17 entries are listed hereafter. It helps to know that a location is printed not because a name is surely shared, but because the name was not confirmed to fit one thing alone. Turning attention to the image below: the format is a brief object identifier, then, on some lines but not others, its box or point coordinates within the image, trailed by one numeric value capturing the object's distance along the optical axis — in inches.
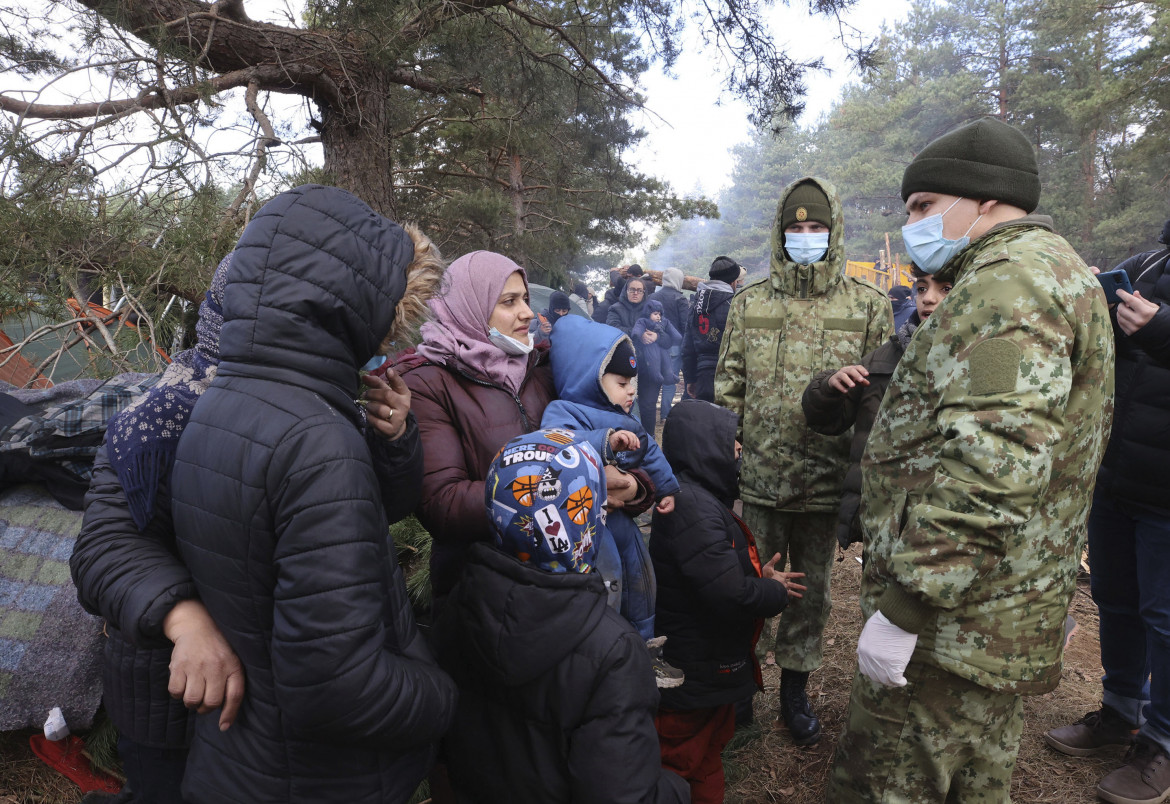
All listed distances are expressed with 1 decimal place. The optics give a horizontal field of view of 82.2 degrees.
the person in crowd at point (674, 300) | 409.1
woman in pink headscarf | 76.5
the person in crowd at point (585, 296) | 504.1
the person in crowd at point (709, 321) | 281.3
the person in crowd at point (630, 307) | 378.9
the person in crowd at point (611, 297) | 431.3
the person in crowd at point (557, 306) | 363.8
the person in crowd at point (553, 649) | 58.4
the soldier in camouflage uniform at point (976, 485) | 62.3
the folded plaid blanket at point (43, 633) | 87.4
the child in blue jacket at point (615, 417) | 87.0
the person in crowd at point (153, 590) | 54.3
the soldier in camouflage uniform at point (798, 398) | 118.3
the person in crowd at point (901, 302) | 324.0
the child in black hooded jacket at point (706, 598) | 91.2
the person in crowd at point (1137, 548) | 97.5
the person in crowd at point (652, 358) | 349.7
